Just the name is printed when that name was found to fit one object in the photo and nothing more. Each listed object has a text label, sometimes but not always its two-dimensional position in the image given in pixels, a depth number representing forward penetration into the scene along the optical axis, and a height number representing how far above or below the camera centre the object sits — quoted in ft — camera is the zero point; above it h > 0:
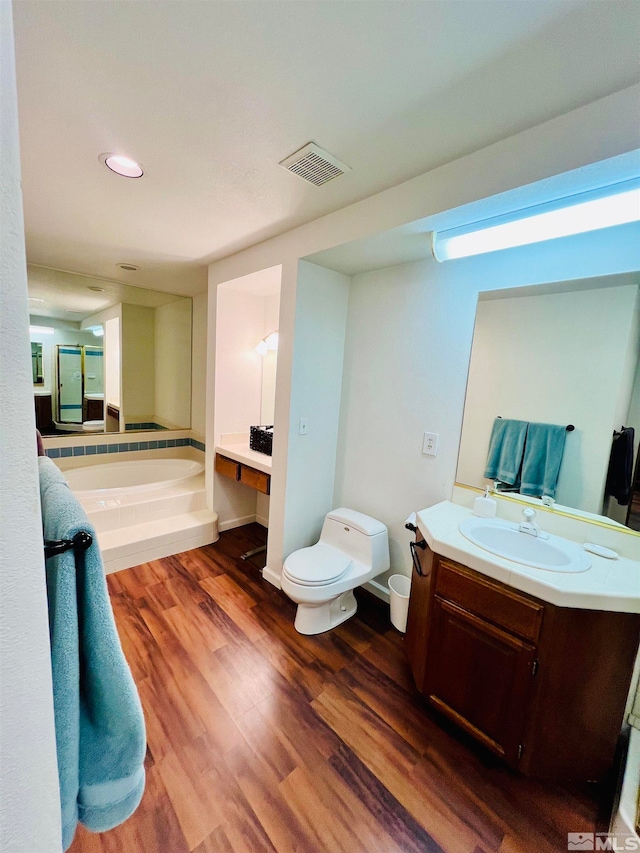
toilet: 6.10 -3.43
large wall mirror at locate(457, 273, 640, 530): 4.54 +0.47
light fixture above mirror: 3.93 +2.34
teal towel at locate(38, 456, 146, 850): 1.87 -1.91
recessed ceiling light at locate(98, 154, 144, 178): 4.66 +2.93
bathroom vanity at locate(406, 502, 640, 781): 3.69 -2.99
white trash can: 6.59 -4.05
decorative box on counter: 8.61 -1.49
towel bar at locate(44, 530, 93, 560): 1.82 -0.97
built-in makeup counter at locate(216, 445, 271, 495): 7.97 -2.17
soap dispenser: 5.52 -1.80
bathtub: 9.89 -3.28
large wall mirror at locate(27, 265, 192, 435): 10.38 +0.56
